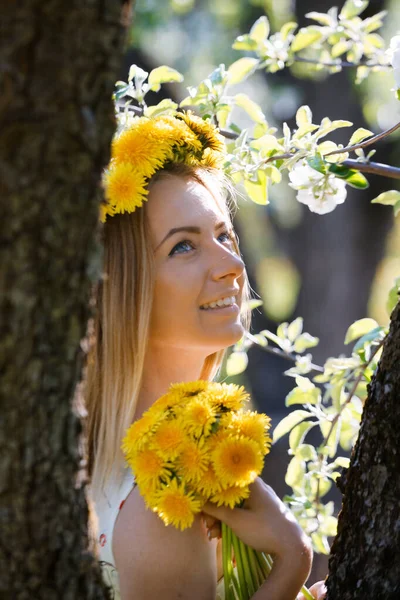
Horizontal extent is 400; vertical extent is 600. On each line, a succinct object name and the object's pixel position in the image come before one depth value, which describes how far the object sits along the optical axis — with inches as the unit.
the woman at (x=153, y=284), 93.9
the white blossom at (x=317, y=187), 93.7
